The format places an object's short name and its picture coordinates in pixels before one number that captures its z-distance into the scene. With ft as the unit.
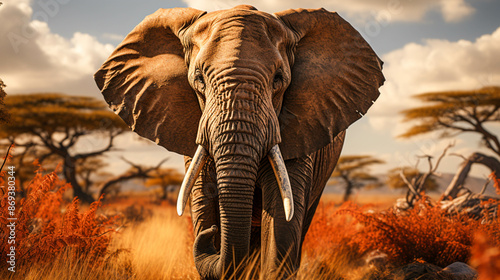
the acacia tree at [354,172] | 92.02
